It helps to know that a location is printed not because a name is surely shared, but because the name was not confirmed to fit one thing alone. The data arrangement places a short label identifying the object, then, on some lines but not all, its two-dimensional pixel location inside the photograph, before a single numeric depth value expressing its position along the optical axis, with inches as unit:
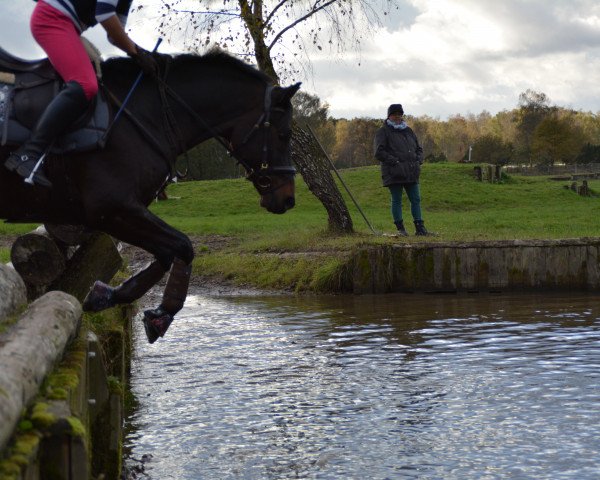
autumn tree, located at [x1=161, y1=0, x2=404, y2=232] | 845.2
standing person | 767.7
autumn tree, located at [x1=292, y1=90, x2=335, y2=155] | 3639.3
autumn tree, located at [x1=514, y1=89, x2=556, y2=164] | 4338.1
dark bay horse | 281.6
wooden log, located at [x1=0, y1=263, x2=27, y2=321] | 256.2
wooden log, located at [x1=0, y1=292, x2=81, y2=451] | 145.9
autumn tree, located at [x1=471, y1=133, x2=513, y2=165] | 3897.6
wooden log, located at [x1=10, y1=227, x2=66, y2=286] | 357.4
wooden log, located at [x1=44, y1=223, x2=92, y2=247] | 367.9
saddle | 275.7
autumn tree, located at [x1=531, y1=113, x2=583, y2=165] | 3841.0
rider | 272.1
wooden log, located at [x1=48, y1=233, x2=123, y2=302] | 362.9
